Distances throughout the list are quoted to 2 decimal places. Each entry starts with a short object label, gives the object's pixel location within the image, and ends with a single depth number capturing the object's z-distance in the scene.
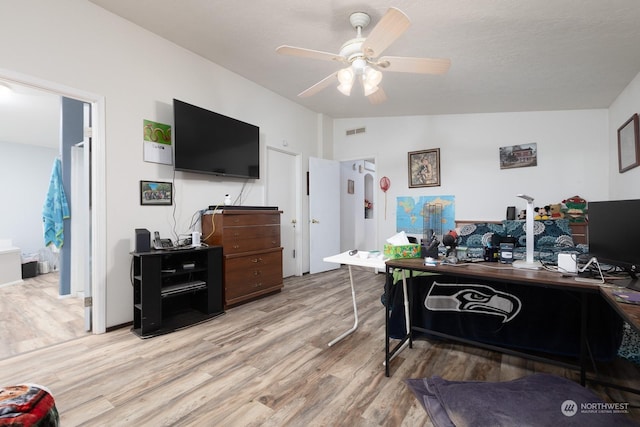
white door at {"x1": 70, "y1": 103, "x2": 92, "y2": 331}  3.76
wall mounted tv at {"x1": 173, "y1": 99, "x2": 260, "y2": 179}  3.03
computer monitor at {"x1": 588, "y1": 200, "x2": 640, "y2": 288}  1.47
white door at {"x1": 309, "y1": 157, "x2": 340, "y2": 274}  5.02
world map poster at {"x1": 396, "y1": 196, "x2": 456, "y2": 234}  4.82
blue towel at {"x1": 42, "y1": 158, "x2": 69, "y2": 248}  3.69
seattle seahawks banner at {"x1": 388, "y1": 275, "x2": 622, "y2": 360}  1.93
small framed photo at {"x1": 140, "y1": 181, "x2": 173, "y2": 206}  2.88
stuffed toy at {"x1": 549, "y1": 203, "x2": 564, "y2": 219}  3.93
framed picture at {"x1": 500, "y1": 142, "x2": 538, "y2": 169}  4.21
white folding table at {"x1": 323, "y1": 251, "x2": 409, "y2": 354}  2.11
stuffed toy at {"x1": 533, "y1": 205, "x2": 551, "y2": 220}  3.96
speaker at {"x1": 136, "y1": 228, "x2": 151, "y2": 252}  2.58
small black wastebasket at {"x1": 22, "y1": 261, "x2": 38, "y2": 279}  4.91
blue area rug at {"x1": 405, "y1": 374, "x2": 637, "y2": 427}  1.42
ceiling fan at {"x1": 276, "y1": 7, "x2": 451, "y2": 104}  1.88
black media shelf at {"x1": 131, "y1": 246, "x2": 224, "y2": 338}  2.54
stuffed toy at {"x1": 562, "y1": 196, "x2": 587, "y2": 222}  3.81
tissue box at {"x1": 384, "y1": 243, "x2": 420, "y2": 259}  2.21
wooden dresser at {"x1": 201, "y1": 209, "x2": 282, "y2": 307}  3.18
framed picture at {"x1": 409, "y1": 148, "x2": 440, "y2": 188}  4.92
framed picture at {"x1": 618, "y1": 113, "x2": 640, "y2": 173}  2.88
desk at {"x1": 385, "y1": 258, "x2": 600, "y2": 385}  1.47
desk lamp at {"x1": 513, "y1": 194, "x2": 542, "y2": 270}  1.85
